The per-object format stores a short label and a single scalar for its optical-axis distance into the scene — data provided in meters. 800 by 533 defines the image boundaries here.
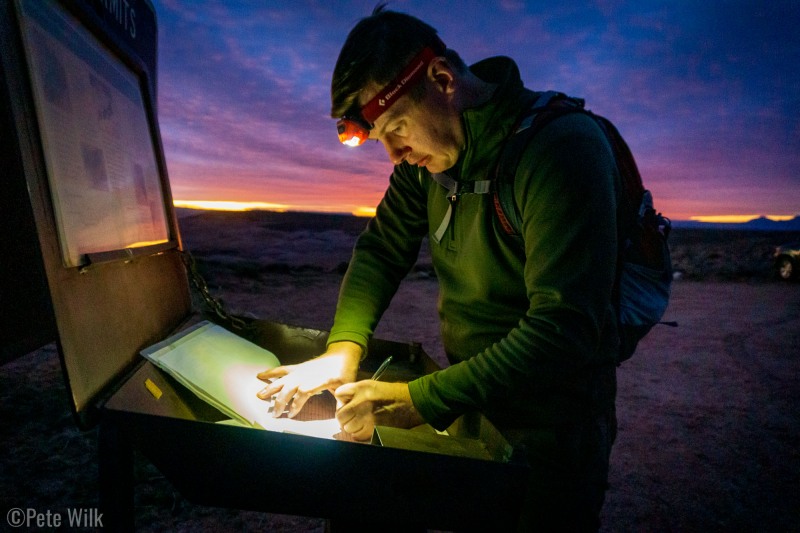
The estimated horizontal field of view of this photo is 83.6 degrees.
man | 1.16
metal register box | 0.89
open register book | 1.25
